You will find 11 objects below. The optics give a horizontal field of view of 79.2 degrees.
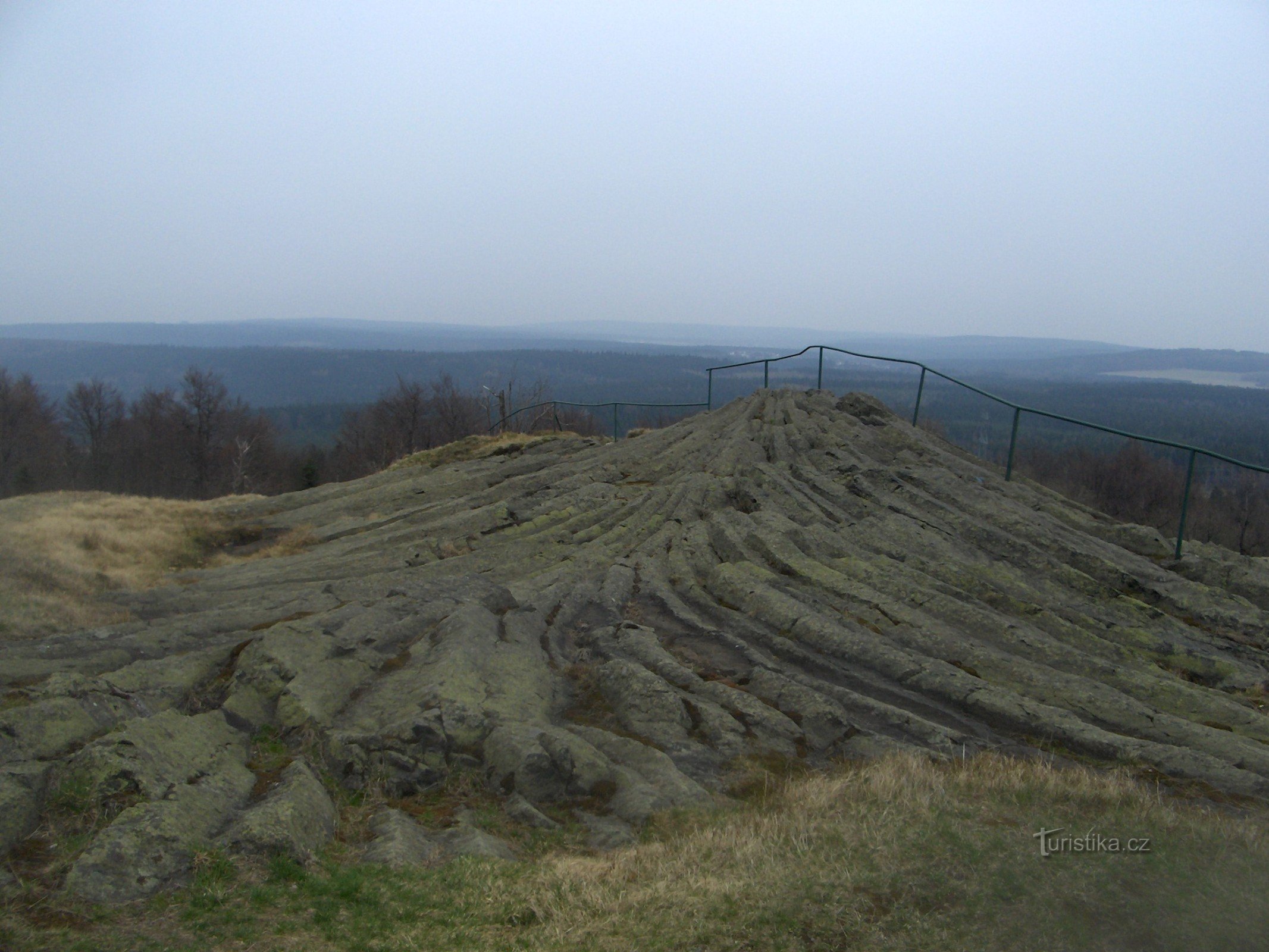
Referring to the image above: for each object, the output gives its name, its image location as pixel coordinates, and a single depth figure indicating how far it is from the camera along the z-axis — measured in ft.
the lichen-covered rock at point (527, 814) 23.24
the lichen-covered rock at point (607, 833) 22.11
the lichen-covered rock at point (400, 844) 19.97
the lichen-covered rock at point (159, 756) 20.22
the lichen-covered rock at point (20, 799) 18.30
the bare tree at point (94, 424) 239.71
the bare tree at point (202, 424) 230.07
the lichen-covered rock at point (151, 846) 16.90
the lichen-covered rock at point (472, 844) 20.76
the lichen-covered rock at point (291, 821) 19.08
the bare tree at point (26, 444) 201.36
